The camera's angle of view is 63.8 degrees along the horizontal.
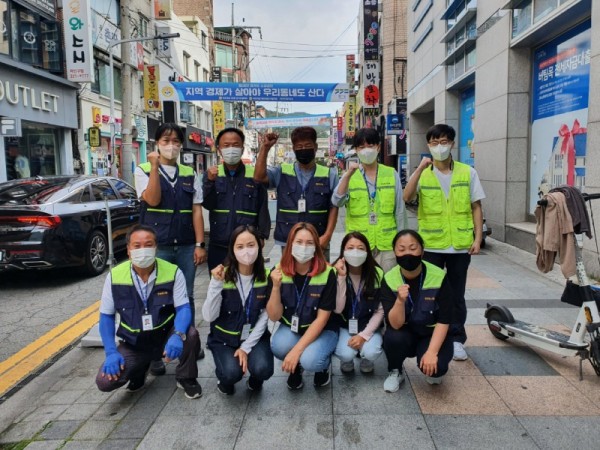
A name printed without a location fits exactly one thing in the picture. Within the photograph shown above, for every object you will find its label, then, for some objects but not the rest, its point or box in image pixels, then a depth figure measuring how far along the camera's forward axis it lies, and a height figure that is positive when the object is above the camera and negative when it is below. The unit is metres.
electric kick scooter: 3.17 -1.03
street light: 16.05 +3.04
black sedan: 5.97 -0.58
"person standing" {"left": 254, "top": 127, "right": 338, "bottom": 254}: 3.81 -0.08
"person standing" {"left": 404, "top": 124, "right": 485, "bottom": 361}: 3.67 -0.25
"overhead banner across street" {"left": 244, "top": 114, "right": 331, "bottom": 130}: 18.94 +2.33
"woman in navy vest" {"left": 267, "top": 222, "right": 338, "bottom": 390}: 3.17 -0.83
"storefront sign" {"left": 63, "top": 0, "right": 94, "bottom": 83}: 16.20 +4.69
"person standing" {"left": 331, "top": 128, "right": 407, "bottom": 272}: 3.72 -0.17
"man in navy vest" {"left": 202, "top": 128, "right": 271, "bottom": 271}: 3.85 -0.12
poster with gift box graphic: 6.77 +1.00
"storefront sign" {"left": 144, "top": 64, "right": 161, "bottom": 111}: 22.30 +4.23
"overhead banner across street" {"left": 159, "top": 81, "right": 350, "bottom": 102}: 12.63 +2.31
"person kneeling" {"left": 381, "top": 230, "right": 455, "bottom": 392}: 3.11 -0.88
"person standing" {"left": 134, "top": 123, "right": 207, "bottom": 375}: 3.69 -0.16
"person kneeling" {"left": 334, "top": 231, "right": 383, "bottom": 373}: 3.27 -0.88
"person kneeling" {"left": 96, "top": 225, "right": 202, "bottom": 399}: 3.12 -0.91
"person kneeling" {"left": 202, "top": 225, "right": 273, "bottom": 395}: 3.14 -0.90
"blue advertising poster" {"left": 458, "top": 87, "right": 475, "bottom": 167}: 11.55 +1.26
